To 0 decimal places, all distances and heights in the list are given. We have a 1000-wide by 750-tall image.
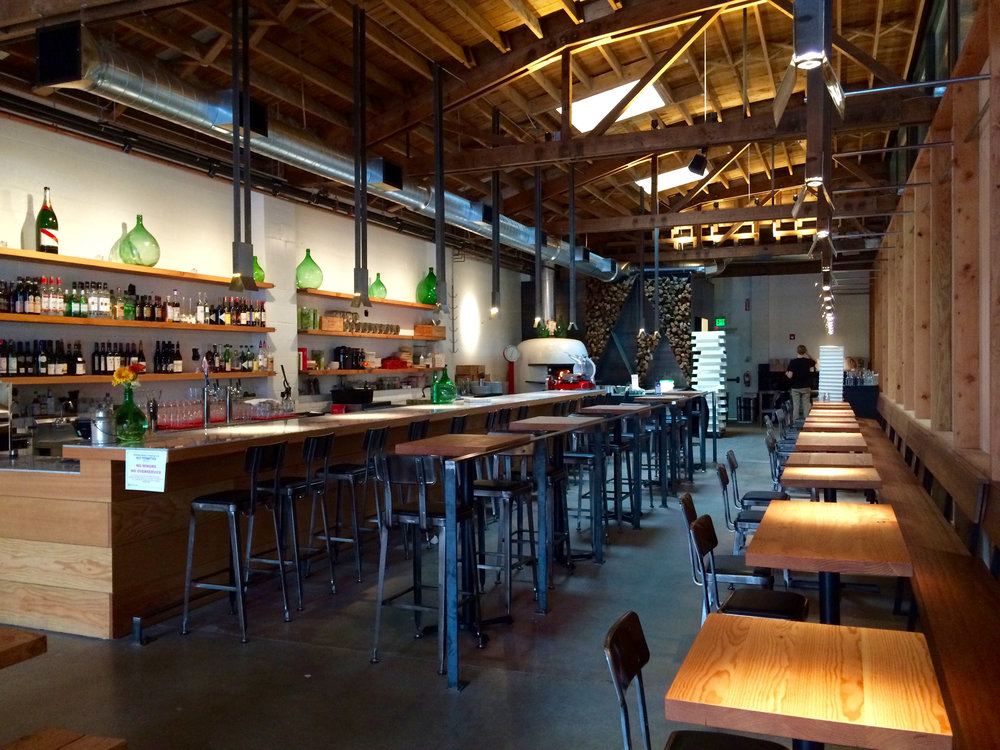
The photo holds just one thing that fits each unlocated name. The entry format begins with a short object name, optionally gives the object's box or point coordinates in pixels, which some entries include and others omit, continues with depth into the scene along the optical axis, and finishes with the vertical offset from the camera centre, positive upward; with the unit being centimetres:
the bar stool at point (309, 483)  464 -73
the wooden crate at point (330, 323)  897 +48
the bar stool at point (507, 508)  439 -84
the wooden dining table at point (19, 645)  169 -61
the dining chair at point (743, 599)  302 -96
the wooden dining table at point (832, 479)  400 -62
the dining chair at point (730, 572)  334 -95
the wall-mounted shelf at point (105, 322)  540 +35
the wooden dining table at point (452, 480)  348 -55
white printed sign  390 -51
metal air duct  468 +174
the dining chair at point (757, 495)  532 -92
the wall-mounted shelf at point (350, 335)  884 +37
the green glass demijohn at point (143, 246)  643 +100
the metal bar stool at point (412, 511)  367 -71
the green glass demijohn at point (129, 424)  420 -30
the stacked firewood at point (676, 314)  1647 +101
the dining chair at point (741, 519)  441 -91
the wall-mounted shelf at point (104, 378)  546 -8
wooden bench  220 -99
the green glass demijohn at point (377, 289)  914 +88
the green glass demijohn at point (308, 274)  862 +100
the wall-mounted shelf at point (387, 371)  883 -8
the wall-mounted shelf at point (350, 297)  888 +82
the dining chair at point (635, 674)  177 -73
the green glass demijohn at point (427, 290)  1066 +102
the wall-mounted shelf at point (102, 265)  552 +80
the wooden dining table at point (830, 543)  254 -64
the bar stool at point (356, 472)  520 -72
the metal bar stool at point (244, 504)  406 -74
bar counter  410 -91
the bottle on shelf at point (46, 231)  575 +100
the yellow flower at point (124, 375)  424 -4
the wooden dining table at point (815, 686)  144 -66
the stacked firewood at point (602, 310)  1697 +114
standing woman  1460 -38
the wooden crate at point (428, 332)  1101 +46
